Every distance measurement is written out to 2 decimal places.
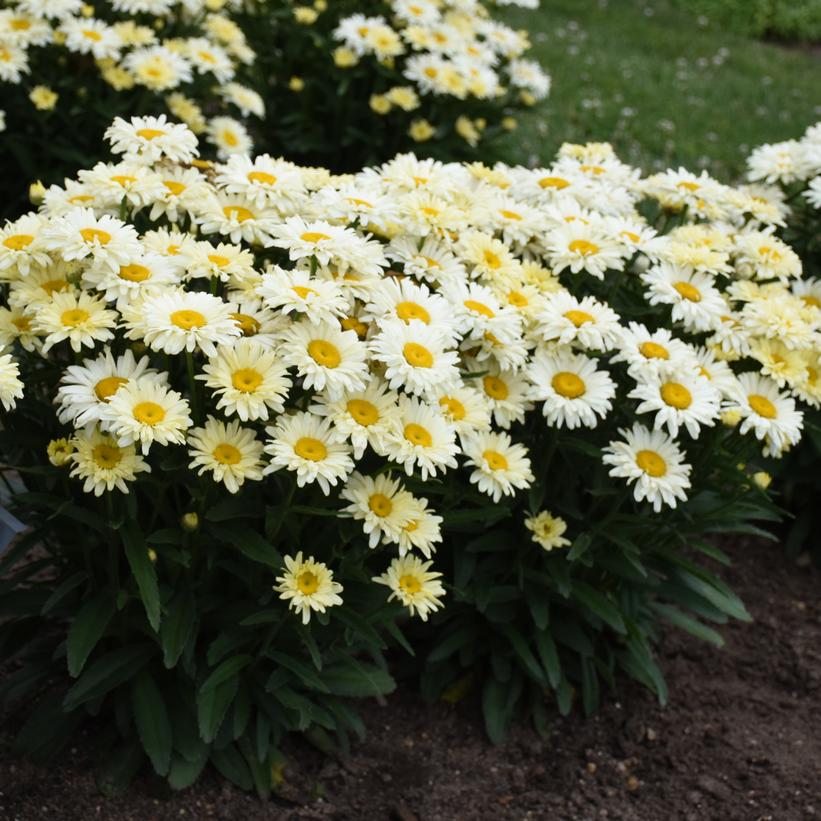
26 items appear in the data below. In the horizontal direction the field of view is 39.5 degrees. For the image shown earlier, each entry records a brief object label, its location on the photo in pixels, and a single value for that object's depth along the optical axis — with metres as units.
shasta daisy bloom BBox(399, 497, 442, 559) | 2.40
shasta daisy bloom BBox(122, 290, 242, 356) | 2.16
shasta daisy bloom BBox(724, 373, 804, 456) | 2.83
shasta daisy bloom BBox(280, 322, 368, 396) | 2.21
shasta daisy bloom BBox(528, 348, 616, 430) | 2.65
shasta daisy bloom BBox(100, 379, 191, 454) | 2.09
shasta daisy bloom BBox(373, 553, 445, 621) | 2.52
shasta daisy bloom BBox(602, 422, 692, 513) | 2.67
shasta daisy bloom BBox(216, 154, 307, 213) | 2.70
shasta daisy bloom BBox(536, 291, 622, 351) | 2.68
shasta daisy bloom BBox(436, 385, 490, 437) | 2.50
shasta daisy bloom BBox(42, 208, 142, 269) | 2.30
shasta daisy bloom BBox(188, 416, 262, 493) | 2.19
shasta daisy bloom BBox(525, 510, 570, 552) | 2.87
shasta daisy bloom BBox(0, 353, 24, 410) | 2.12
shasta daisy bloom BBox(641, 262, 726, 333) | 2.89
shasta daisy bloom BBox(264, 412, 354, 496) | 2.18
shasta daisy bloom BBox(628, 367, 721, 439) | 2.67
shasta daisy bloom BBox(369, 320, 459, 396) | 2.27
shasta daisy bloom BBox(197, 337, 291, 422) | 2.17
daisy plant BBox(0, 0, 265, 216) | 4.21
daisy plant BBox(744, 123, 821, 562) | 3.00
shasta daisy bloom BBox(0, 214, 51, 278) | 2.38
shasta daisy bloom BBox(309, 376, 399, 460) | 2.25
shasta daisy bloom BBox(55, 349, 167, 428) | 2.18
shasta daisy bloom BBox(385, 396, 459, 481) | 2.27
